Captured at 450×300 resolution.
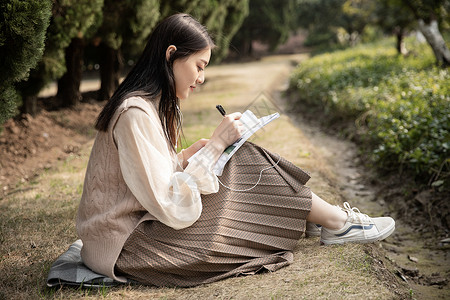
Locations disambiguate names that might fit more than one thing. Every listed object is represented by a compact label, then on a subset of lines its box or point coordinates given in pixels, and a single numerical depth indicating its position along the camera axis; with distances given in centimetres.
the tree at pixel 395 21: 1146
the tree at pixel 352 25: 2052
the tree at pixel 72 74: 699
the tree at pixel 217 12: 788
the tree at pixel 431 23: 848
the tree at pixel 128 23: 631
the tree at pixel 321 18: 2387
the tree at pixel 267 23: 2131
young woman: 220
